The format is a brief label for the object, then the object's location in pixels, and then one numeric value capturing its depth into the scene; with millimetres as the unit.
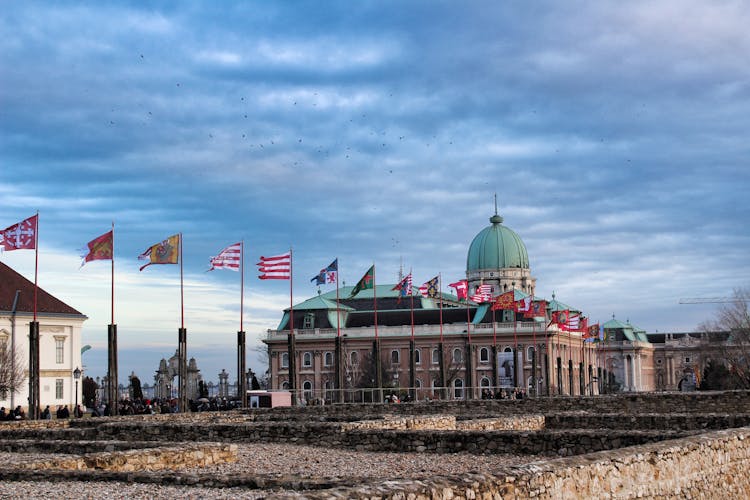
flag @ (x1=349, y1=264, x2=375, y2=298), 64312
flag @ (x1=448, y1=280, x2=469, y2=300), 71188
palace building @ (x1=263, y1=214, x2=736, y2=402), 125875
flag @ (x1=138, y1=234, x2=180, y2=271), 48875
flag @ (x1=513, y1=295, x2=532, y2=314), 76250
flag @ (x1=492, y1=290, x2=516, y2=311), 74750
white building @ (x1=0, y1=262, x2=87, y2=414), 76312
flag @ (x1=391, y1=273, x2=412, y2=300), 66812
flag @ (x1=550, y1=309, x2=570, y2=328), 82875
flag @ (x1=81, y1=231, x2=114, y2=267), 46250
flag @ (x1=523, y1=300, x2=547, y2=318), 78269
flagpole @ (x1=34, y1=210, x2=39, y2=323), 44625
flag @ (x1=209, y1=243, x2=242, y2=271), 49375
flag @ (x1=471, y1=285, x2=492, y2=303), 71612
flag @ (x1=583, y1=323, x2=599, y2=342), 97388
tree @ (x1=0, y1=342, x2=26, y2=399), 69562
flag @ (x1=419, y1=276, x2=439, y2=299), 67250
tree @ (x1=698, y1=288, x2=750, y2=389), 94062
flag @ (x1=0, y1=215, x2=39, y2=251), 44344
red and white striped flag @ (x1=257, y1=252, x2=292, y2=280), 53031
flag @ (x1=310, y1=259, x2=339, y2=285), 60875
